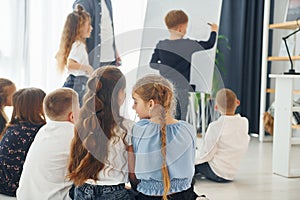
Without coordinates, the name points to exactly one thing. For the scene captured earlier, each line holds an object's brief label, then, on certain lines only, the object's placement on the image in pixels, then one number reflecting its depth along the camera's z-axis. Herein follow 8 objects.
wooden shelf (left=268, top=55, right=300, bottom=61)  3.98
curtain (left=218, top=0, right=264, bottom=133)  4.91
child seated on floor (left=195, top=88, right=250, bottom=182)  2.71
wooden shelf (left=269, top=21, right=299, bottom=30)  4.02
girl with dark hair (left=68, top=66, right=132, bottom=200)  1.72
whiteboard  4.35
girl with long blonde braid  1.75
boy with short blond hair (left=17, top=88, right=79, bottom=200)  1.95
